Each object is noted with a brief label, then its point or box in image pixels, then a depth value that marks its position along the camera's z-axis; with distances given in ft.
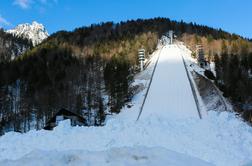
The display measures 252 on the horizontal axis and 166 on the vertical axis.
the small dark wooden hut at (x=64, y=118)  125.90
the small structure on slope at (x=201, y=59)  259.60
